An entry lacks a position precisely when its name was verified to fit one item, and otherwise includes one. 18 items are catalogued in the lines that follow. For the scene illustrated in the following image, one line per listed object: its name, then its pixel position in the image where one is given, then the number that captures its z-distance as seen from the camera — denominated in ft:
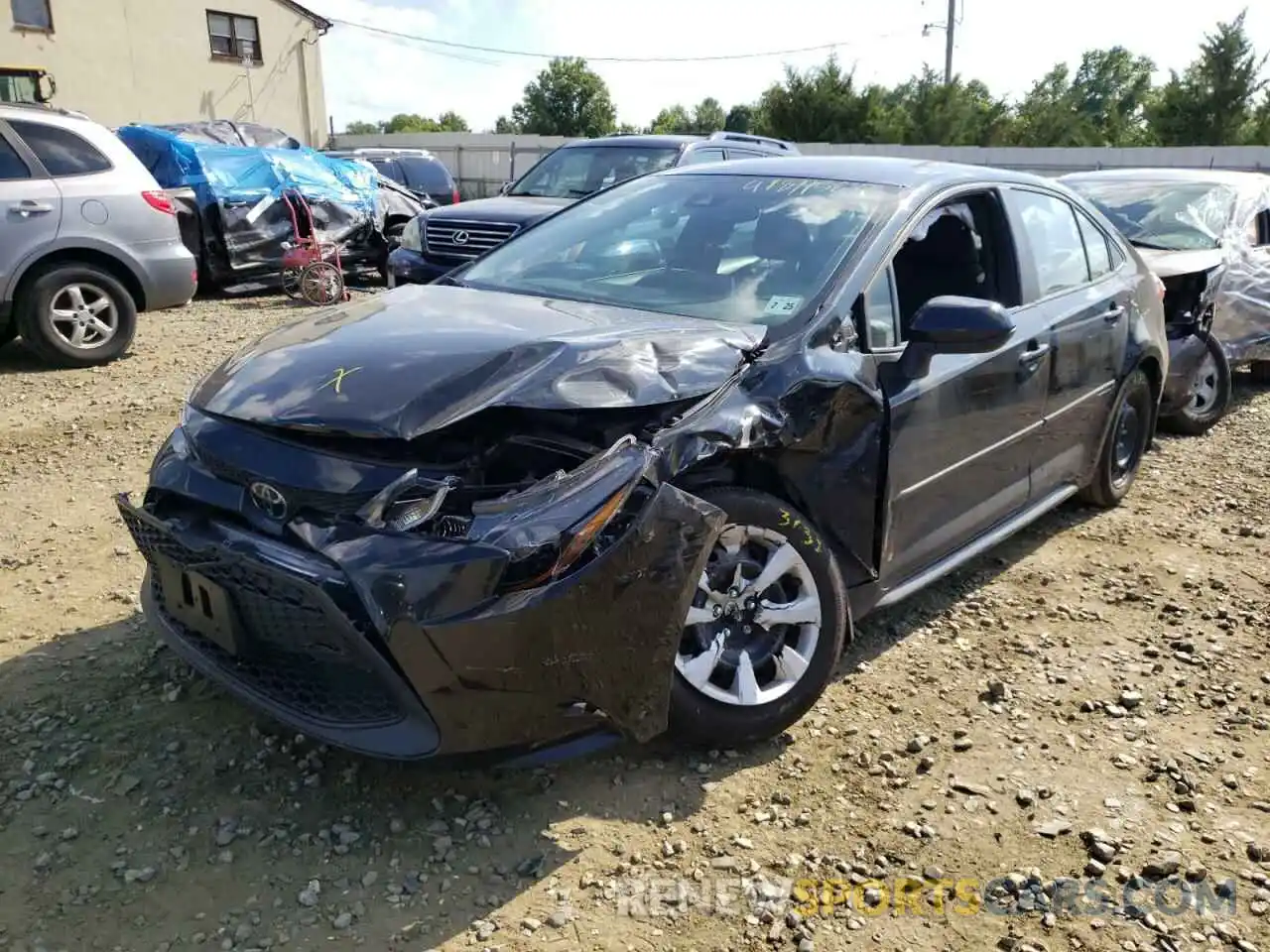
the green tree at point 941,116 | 124.36
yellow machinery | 78.79
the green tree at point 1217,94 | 119.55
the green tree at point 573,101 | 188.14
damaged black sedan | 7.86
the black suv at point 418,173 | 55.96
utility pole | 121.39
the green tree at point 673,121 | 196.21
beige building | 81.71
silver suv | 23.65
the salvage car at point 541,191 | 28.71
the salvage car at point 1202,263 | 21.58
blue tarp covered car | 36.09
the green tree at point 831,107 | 121.90
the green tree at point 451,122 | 258.57
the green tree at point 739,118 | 181.27
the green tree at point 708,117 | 201.35
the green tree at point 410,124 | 257.65
